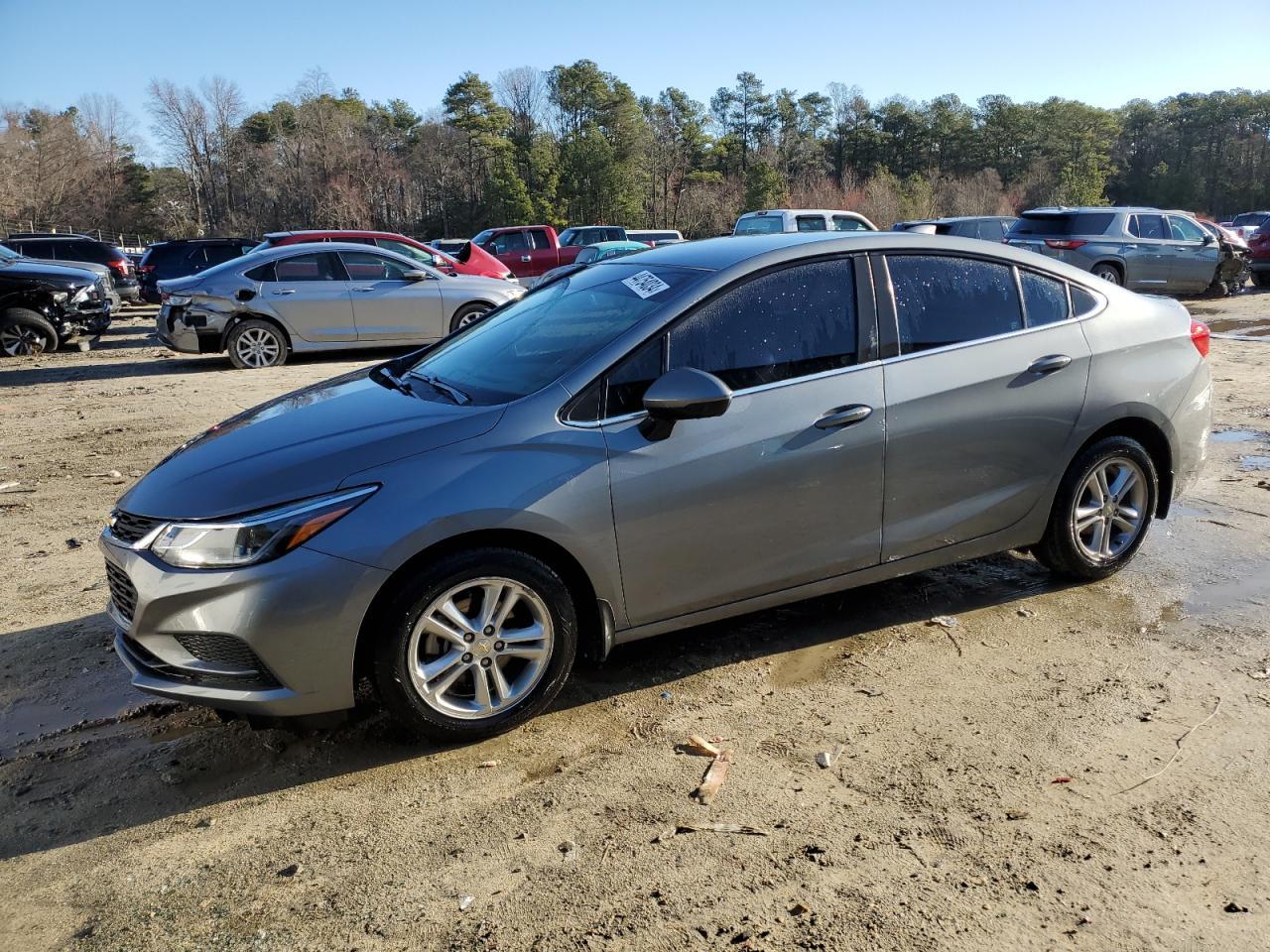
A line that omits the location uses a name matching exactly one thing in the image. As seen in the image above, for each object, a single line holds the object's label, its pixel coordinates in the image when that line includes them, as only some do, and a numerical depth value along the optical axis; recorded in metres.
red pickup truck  25.50
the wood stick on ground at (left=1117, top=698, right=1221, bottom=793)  3.06
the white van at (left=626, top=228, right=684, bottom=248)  33.00
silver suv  17.97
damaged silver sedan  12.27
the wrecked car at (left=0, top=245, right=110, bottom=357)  13.51
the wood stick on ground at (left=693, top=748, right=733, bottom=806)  3.03
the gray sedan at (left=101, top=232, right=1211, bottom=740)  3.08
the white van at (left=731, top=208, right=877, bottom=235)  20.59
